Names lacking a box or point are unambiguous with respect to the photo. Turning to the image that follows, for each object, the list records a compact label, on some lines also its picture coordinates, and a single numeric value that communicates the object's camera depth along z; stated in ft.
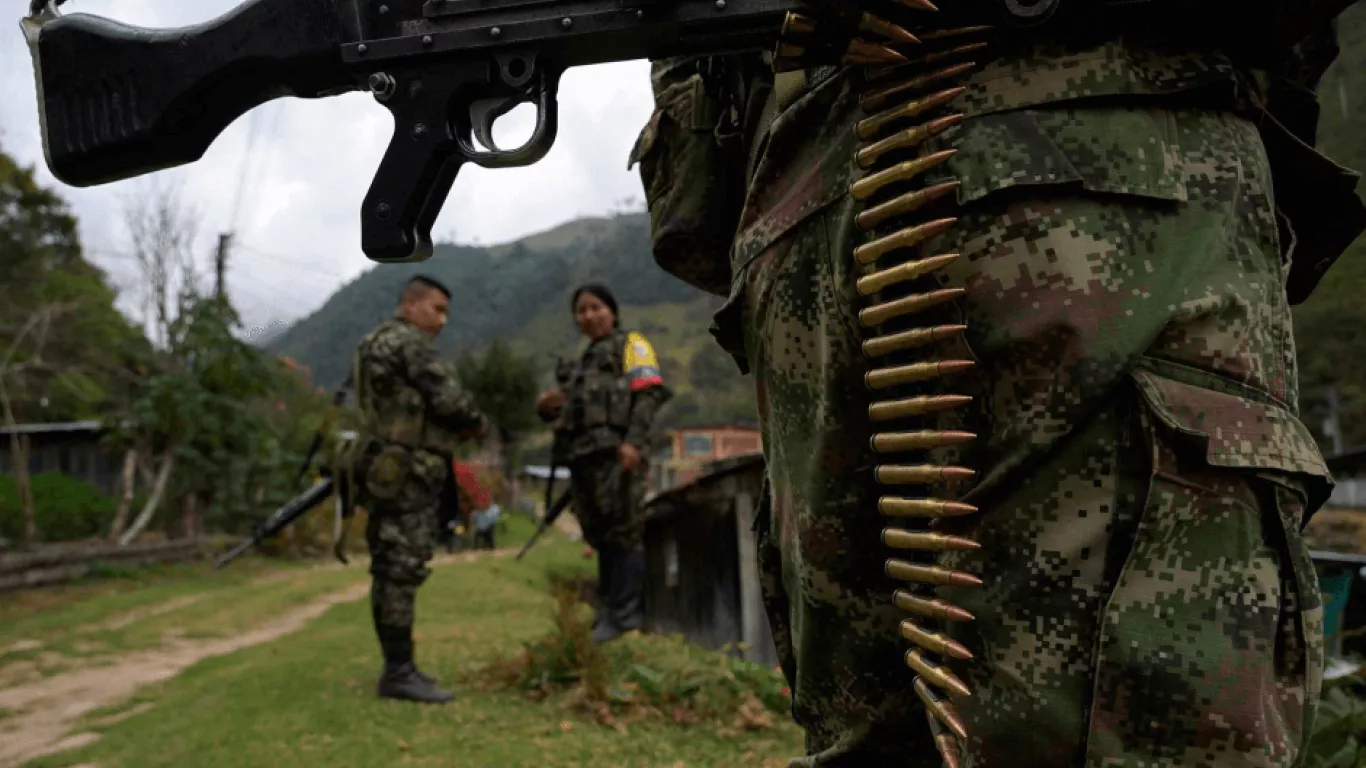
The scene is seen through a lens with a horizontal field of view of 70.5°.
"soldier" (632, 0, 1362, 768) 3.32
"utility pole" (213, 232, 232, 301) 58.59
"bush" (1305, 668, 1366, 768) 8.52
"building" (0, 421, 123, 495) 64.95
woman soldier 21.17
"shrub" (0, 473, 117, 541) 44.19
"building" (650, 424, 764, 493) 92.63
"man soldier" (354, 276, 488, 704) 17.06
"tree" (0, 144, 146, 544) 46.16
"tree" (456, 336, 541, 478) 87.76
